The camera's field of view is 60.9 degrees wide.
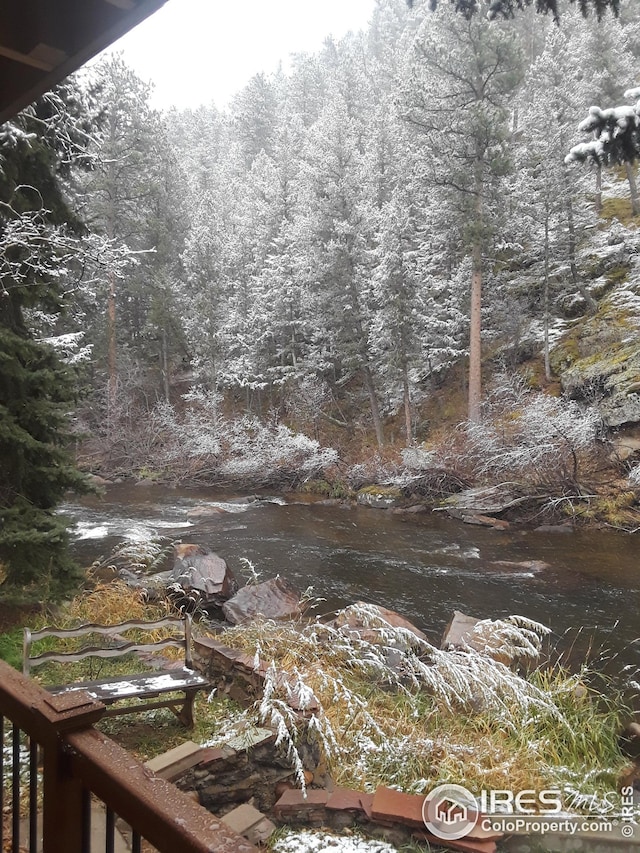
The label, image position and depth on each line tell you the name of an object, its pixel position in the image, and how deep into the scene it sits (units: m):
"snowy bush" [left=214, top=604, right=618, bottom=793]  4.26
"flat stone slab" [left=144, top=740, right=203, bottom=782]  3.70
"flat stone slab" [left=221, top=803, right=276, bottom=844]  3.54
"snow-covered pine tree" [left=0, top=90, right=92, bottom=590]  6.00
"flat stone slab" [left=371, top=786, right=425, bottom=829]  3.59
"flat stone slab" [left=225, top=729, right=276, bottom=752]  4.06
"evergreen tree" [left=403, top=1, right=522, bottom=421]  17.70
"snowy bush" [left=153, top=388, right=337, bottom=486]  19.64
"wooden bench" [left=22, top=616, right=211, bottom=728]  4.19
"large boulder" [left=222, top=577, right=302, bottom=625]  7.64
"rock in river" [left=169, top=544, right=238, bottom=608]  8.36
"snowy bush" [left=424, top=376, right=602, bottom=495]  13.74
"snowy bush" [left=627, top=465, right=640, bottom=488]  11.96
